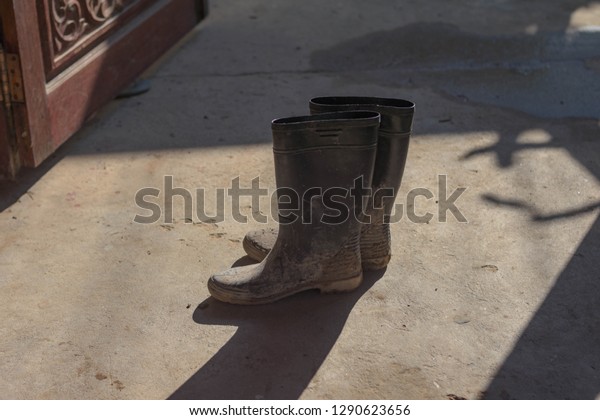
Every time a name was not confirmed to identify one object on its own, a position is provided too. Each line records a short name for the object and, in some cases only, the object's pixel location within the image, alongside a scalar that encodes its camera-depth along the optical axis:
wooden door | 3.24
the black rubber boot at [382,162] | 2.56
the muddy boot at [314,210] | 2.41
